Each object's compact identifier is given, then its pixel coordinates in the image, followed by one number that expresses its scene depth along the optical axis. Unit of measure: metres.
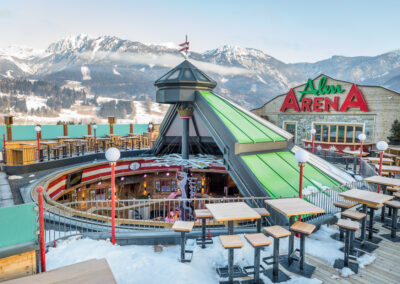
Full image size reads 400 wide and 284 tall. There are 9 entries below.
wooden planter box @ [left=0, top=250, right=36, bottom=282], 3.40
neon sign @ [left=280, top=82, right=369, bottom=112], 19.56
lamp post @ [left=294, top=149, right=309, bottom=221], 5.73
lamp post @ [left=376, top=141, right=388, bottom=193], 8.34
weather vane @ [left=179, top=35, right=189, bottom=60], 13.06
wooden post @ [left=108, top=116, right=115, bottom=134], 21.62
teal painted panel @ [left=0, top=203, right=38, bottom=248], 3.42
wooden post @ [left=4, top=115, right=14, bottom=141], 16.55
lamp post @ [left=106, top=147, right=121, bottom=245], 5.51
